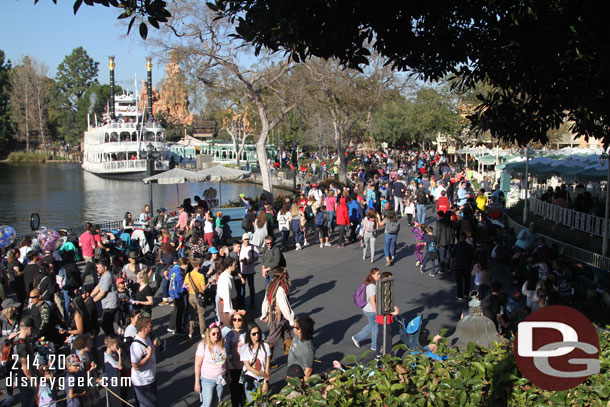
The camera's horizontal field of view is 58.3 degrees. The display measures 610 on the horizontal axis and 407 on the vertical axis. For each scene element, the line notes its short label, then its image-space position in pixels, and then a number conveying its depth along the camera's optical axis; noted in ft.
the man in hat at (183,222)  49.98
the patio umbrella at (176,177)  64.85
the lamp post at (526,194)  55.36
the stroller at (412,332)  25.26
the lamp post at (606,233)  39.90
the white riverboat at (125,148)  199.31
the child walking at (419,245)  42.57
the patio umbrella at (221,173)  67.47
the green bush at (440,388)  12.96
